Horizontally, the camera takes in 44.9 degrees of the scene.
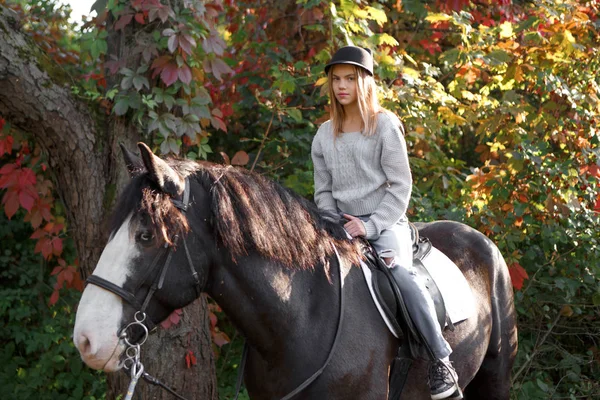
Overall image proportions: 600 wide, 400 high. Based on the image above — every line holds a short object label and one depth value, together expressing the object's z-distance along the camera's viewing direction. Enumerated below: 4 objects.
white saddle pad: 3.85
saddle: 3.33
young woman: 3.41
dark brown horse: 2.74
